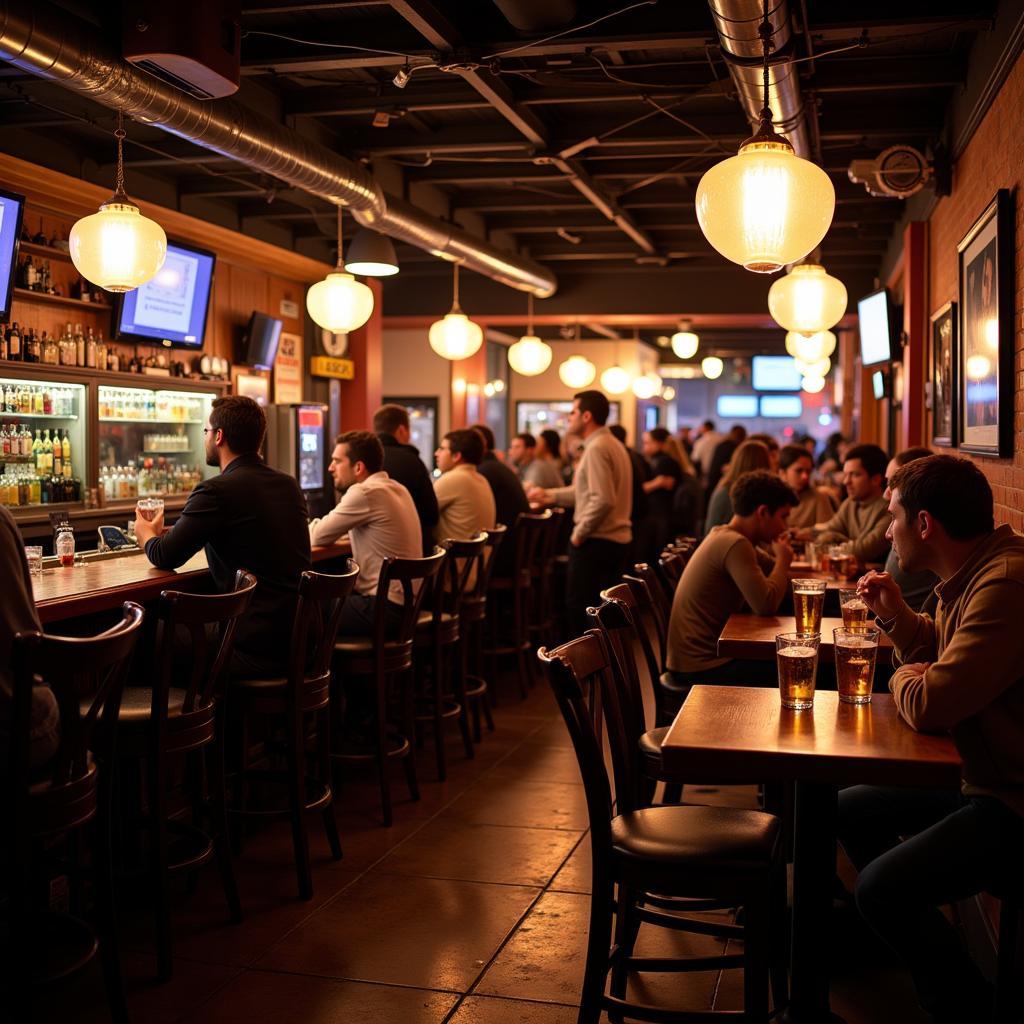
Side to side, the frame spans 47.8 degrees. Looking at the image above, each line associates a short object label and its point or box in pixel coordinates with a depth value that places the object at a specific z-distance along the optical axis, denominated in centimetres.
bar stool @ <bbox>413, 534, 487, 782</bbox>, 507
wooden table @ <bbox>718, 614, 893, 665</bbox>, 355
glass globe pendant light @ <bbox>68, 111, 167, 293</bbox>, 495
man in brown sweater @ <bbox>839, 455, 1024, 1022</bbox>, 235
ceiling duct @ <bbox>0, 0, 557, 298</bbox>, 415
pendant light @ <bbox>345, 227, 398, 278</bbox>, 777
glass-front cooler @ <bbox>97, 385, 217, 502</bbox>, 772
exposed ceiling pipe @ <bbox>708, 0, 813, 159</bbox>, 393
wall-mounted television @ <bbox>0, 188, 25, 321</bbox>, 629
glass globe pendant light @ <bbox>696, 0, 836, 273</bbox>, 359
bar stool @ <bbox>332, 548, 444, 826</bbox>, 442
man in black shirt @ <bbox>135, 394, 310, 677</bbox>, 395
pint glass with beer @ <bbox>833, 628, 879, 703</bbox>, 266
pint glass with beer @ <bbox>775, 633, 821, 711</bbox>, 265
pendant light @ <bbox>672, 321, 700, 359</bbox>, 1402
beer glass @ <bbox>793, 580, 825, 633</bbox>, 338
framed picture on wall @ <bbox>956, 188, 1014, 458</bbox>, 409
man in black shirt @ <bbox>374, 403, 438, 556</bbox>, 627
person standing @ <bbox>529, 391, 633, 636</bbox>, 725
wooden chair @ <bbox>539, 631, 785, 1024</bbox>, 247
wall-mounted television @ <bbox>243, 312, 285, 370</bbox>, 936
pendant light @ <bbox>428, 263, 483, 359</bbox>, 954
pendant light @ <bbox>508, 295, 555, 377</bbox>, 1174
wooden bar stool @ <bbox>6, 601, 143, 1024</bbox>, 242
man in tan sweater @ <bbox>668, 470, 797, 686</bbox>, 416
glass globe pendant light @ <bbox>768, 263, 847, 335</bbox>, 635
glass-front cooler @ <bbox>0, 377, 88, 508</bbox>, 666
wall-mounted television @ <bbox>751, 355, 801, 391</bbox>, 2338
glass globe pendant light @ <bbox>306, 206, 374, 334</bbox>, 707
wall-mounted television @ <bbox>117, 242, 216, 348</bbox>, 770
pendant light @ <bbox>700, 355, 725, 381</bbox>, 1838
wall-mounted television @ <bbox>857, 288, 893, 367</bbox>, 828
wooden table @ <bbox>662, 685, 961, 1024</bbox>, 226
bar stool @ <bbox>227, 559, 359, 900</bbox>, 370
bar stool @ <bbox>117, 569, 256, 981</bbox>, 305
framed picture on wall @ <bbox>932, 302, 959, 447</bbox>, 555
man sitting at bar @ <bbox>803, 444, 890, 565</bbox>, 604
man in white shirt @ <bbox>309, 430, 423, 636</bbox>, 500
